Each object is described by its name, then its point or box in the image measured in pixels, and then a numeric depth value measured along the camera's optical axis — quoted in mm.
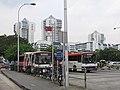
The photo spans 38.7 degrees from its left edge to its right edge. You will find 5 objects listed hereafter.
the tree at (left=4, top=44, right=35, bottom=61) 35839
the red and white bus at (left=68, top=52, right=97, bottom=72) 23095
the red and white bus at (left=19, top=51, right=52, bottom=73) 18430
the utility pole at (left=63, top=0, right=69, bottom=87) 9984
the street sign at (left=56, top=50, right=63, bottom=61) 10904
